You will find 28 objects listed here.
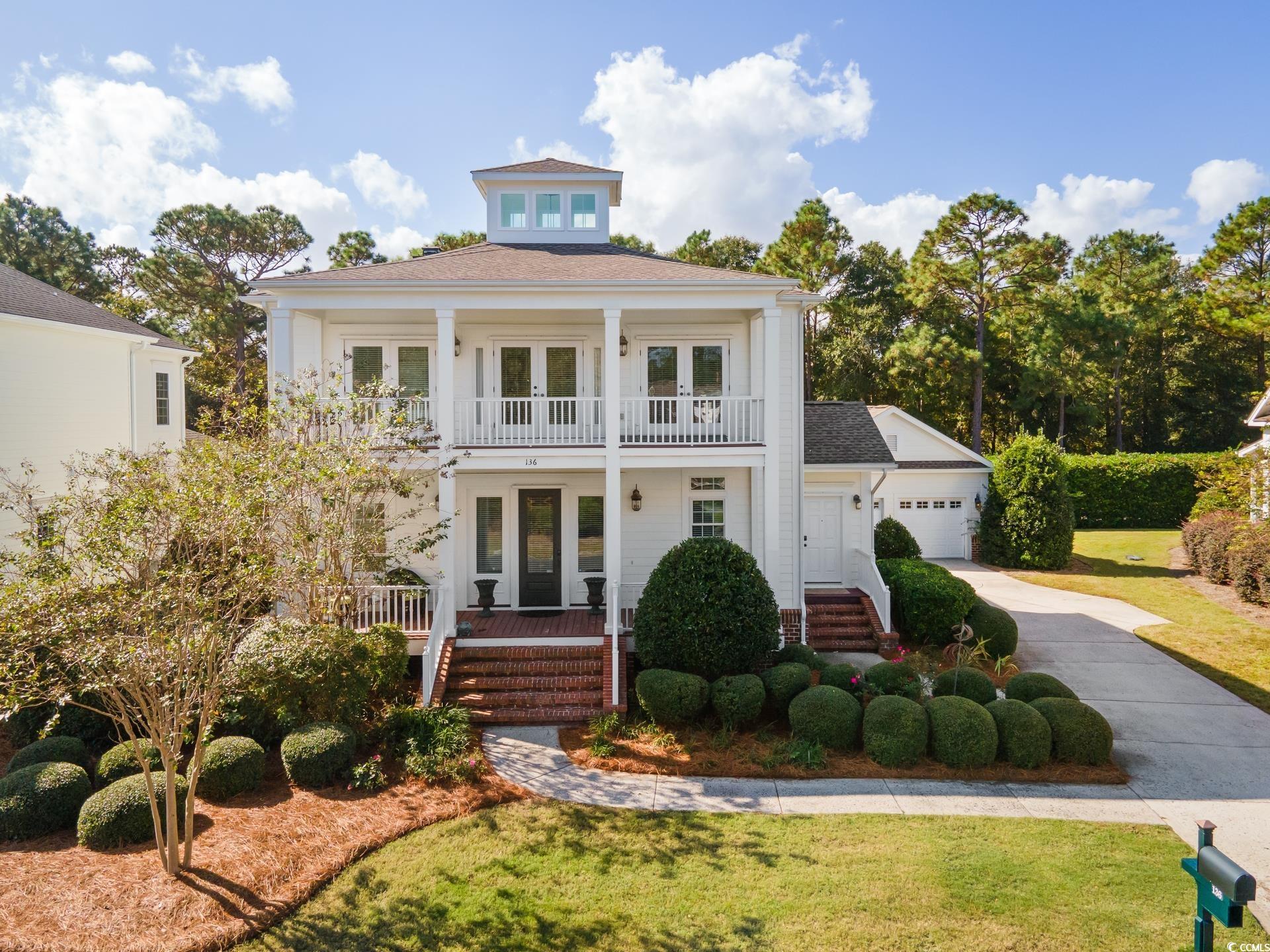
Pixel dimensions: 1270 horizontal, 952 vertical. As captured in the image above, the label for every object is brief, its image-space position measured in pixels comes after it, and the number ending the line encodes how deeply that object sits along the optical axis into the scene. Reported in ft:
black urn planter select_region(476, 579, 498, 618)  42.73
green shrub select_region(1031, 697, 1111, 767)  28.68
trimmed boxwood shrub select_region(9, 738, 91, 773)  25.39
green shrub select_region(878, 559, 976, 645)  43.06
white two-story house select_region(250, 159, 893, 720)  38.47
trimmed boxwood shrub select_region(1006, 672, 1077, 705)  32.48
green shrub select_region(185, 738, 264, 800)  25.34
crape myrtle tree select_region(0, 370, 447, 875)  18.28
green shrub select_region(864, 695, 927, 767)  28.73
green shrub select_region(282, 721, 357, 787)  26.45
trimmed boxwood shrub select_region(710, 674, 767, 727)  31.83
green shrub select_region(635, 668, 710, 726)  32.19
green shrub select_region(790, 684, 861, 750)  30.07
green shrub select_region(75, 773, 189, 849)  21.97
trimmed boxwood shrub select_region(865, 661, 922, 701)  32.60
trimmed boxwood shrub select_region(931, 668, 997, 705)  32.78
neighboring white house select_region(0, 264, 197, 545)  50.57
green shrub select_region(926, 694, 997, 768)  28.35
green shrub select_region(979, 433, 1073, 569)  69.05
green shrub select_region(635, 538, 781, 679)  34.35
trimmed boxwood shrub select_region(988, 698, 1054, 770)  28.48
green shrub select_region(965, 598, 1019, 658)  42.60
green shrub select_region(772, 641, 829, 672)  36.76
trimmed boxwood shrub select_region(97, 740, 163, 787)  25.20
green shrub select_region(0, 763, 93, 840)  22.57
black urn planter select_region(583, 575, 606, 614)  42.68
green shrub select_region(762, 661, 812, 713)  32.50
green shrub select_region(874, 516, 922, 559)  53.98
